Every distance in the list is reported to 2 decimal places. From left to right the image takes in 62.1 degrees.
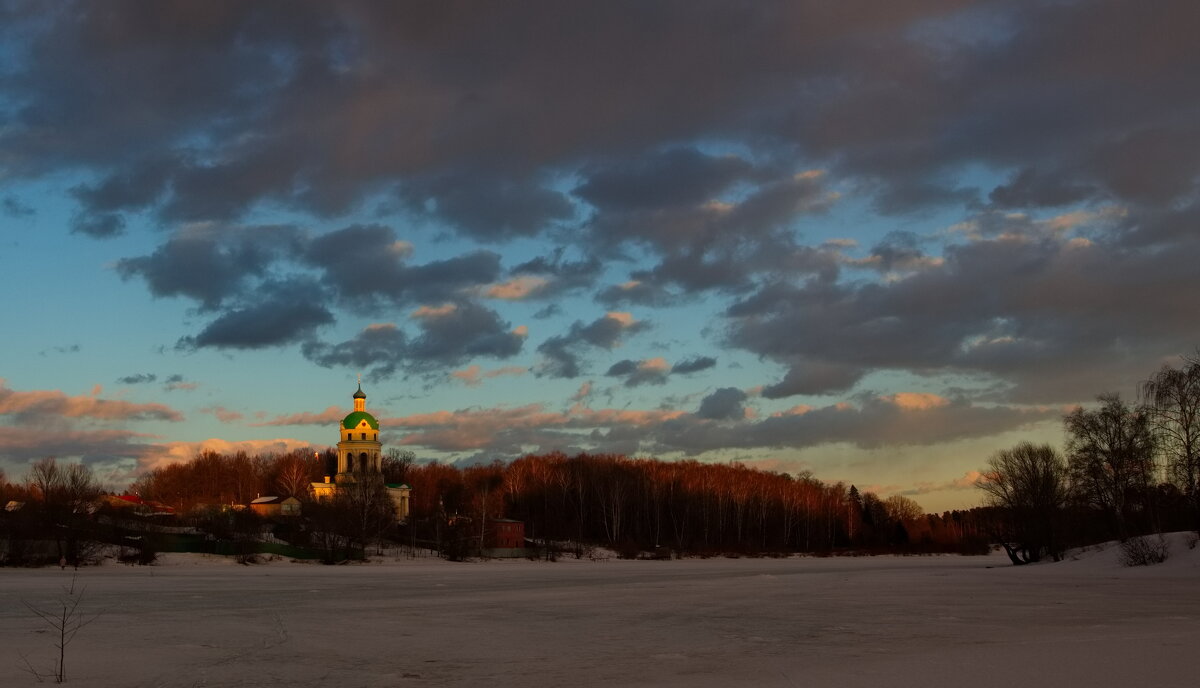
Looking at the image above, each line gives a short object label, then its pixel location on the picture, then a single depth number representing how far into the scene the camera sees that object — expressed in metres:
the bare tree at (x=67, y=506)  65.25
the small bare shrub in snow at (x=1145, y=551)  49.00
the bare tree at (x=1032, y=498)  63.88
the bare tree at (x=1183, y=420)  48.62
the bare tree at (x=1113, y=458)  58.81
